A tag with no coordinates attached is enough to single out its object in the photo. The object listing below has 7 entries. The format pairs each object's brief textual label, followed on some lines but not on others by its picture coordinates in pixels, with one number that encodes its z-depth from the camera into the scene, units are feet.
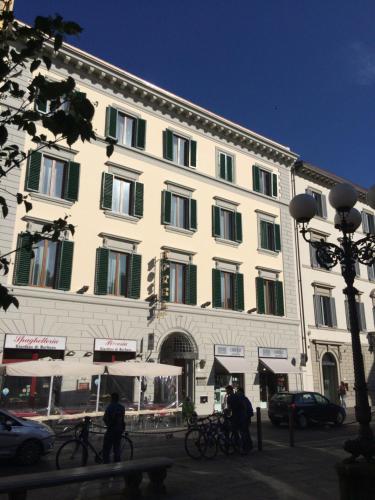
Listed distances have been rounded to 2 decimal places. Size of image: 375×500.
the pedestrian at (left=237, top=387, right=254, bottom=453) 40.14
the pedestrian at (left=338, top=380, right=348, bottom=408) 86.17
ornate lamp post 17.98
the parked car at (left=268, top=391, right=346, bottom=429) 62.34
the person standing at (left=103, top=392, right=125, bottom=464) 33.27
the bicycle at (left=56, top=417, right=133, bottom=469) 32.99
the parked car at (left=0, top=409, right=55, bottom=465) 35.09
